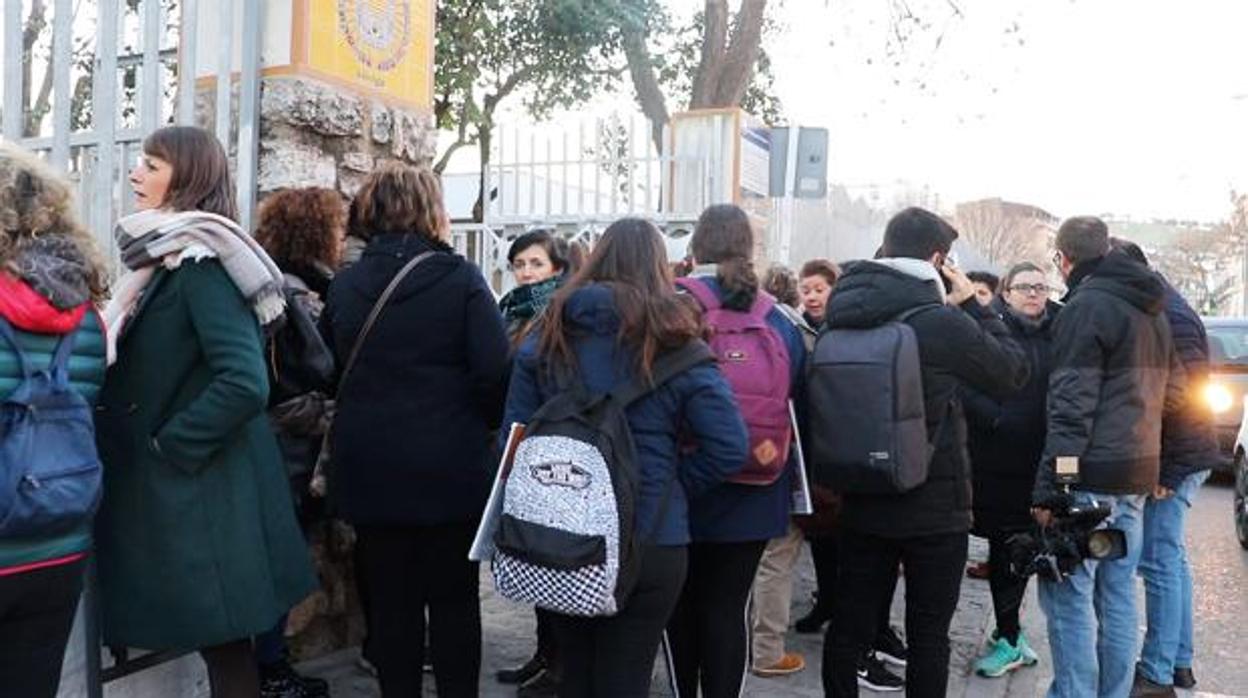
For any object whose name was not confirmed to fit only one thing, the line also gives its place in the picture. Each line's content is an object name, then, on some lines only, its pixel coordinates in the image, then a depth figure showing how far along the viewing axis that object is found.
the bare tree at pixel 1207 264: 44.41
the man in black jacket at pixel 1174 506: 4.27
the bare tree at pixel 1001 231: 40.12
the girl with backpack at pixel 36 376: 2.26
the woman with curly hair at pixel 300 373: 3.55
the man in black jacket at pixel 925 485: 3.44
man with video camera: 3.85
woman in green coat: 2.76
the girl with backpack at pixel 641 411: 2.89
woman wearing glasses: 4.59
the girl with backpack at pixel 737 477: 3.37
